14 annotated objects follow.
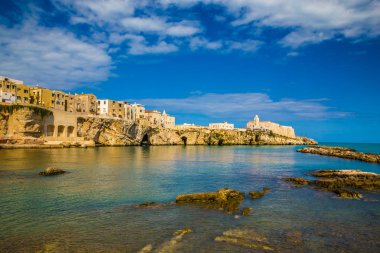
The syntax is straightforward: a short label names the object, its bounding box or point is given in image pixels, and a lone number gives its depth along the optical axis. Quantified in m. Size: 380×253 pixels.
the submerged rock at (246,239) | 11.50
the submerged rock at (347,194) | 21.61
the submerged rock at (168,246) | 10.79
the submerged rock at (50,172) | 27.86
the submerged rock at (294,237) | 12.21
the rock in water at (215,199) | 17.99
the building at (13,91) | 72.19
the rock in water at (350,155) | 58.25
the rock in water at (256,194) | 20.81
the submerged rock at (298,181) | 27.63
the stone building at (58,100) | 89.75
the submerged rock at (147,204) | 17.38
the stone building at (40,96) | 82.94
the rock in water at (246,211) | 16.29
